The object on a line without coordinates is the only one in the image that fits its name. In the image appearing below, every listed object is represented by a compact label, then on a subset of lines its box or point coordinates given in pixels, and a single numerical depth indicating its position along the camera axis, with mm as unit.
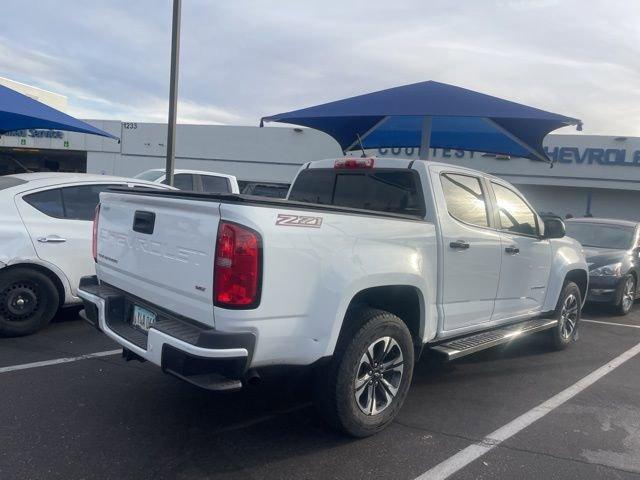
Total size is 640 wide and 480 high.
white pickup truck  3334
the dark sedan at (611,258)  9219
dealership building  26734
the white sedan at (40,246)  5902
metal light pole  9844
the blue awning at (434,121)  7152
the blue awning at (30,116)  9086
